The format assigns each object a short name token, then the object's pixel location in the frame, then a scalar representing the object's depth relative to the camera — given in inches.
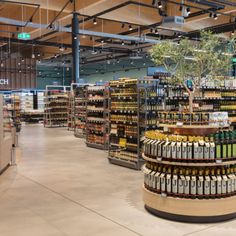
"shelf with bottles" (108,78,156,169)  318.7
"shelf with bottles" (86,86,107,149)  446.9
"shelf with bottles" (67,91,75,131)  693.2
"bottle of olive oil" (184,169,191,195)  180.7
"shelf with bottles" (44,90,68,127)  804.0
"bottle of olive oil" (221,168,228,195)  180.7
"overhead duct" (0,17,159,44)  606.2
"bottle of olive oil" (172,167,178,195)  183.0
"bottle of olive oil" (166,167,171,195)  184.7
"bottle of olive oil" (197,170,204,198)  179.2
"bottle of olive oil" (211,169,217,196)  179.0
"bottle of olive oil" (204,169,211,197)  178.7
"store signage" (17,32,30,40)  587.5
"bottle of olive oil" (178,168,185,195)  181.6
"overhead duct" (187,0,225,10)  503.1
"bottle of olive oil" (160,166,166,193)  186.0
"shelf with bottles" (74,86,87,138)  589.8
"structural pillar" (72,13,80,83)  660.7
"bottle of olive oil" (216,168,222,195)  179.8
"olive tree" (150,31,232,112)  214.8
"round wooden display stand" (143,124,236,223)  177.9
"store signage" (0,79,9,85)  1099.8
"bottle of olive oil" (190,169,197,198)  179.6
